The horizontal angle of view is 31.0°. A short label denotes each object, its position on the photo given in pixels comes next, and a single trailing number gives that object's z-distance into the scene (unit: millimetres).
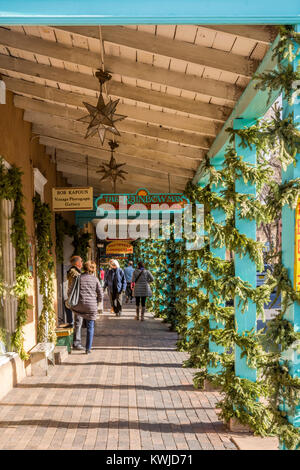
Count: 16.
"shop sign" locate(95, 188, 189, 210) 9805
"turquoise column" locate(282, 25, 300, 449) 3568
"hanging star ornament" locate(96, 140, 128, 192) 8656
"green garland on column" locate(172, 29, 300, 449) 3578
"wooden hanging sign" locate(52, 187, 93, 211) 10492
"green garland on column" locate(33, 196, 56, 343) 9562
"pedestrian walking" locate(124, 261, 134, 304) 20972
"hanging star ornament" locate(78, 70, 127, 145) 5754
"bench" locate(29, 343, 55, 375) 8031
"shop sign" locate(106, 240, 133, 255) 24406
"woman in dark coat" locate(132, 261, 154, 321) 14969
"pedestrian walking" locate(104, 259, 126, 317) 15516
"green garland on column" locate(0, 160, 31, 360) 7609
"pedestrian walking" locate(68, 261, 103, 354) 9750
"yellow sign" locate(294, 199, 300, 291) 3501
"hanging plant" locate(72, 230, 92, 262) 15016
